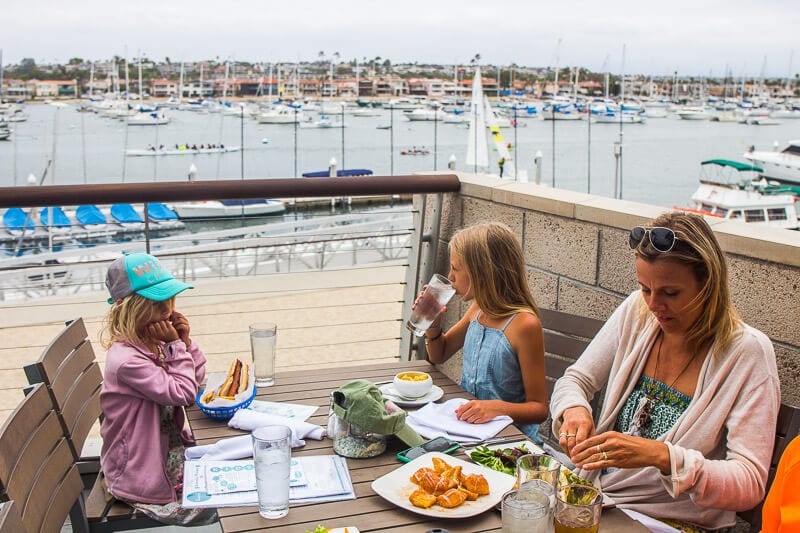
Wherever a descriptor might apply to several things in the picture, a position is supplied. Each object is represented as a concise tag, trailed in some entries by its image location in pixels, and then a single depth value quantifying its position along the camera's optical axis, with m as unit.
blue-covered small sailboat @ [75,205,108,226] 31.21
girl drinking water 2.59
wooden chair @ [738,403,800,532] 1.92
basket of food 2.24
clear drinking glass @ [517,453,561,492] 1.51
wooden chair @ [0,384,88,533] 1.85
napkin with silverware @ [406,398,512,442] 2.10
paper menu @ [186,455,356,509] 1.74
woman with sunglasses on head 1.83
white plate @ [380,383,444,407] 2.36
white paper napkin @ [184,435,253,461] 1.97
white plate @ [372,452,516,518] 1.66
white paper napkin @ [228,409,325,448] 2.10
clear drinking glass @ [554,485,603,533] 1.48
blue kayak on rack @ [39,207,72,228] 32.69
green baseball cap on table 1.95
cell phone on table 1.94
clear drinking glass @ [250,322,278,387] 2.49
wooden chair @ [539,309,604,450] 2.79
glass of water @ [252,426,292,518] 1.61
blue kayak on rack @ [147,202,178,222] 35.56
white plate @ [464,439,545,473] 1.99
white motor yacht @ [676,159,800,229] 33.81
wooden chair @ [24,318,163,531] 2.34
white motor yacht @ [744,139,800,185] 45.25
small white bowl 2.37
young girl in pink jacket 2.40
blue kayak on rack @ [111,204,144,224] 32.81
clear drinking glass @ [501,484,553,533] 1.46
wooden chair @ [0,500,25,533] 1.29
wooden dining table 1.63
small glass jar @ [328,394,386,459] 1.97
